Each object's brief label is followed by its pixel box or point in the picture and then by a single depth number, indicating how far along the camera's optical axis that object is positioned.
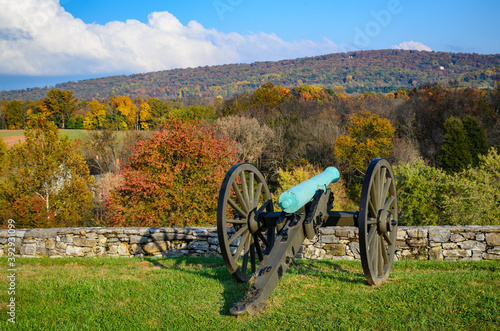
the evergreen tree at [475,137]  29.48
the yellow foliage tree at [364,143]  33.00
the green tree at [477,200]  14.86
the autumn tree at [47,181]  18.19
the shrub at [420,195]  19.20
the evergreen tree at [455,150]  28.46
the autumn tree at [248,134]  36.09
